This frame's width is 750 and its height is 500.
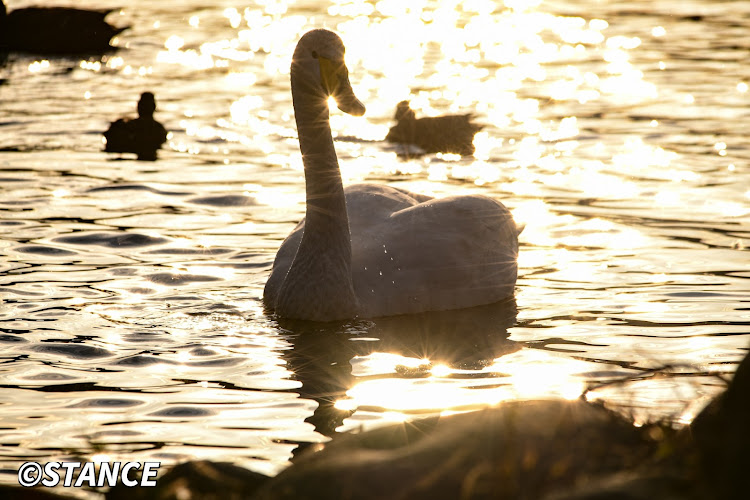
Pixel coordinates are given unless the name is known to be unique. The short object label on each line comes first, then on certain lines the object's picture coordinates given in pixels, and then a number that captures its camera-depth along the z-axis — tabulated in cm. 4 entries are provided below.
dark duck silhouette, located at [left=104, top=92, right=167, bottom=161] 1543
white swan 880
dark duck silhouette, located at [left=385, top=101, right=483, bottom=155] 1552
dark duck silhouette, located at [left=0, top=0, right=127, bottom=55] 2508
